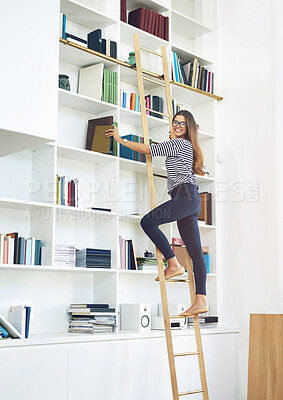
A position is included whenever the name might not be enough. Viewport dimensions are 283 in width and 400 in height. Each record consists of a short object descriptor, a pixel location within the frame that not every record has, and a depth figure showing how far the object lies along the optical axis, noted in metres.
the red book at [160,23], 4.61
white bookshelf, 3.66
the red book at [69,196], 3.75
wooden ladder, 3.43
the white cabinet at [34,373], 2.91
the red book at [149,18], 4.51
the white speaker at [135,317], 3.91
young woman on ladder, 3.59
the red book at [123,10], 4.30
